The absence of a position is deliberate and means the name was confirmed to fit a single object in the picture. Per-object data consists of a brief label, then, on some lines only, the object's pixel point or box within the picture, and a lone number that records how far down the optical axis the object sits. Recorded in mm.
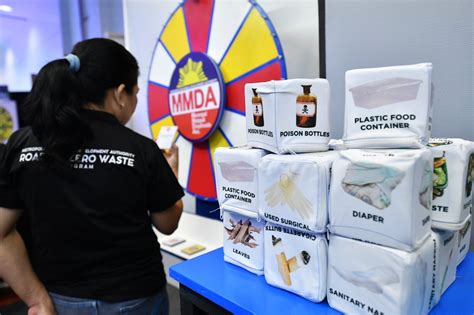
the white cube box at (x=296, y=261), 654
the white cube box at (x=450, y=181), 652
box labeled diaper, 534
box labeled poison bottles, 710
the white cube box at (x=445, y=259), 628
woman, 754
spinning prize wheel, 1214
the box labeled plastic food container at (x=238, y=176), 768
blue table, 642
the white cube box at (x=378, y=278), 541
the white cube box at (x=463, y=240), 741
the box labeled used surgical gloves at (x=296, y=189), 638
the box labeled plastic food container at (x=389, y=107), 605
